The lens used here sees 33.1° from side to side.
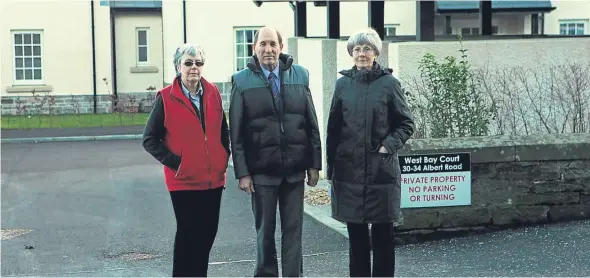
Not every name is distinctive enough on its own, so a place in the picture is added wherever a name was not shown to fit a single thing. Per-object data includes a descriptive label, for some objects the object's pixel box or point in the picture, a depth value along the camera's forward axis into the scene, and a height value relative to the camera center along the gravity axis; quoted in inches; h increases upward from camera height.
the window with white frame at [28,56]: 1193.4 +51.7
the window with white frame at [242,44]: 1148.5 +61.7
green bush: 394.9 -3.6
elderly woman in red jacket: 255.6 -12.7
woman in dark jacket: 260.4 -14.0
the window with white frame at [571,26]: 1208.8 +84.1
